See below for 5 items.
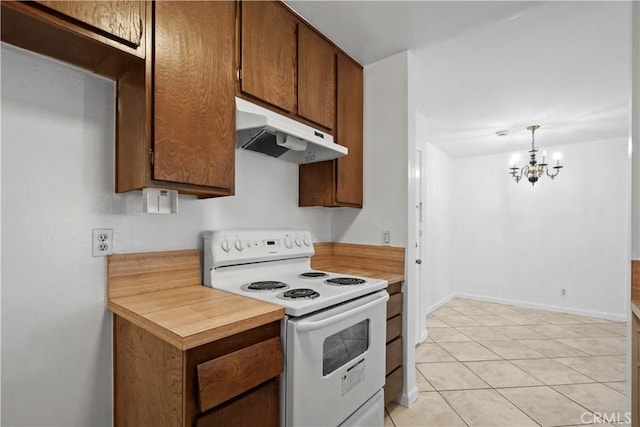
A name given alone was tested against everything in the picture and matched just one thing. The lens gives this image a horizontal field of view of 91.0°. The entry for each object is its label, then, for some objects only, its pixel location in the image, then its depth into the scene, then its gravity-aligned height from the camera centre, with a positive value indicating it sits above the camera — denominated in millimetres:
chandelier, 3755 +584
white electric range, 1218 -463
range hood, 1495 +423
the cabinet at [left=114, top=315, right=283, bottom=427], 969 -557
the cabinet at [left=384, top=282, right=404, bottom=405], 1961 -832
